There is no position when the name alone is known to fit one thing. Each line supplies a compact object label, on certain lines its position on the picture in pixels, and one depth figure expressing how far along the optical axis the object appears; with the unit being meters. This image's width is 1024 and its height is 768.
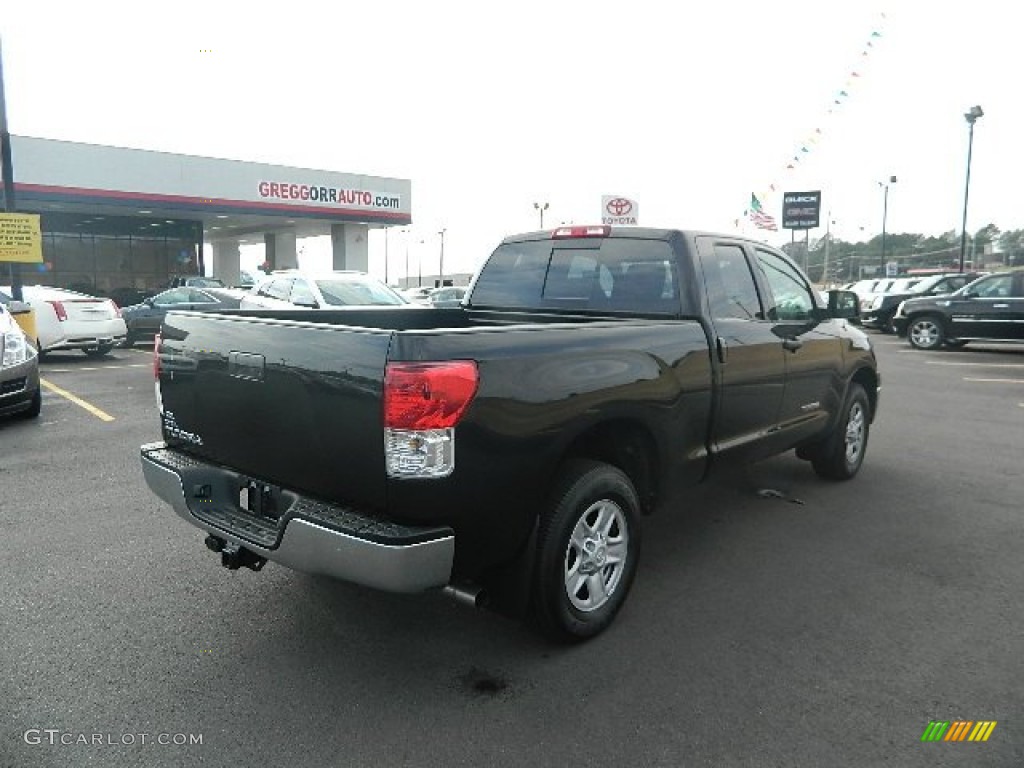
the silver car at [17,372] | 7.39
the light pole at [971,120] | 27.61
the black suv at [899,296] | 20.86
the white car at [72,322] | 13.12
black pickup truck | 2.67
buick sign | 32.00
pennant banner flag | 21.88
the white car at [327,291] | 12.06
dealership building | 26.21
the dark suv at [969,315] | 15.19
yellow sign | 12.73
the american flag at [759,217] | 21.91
